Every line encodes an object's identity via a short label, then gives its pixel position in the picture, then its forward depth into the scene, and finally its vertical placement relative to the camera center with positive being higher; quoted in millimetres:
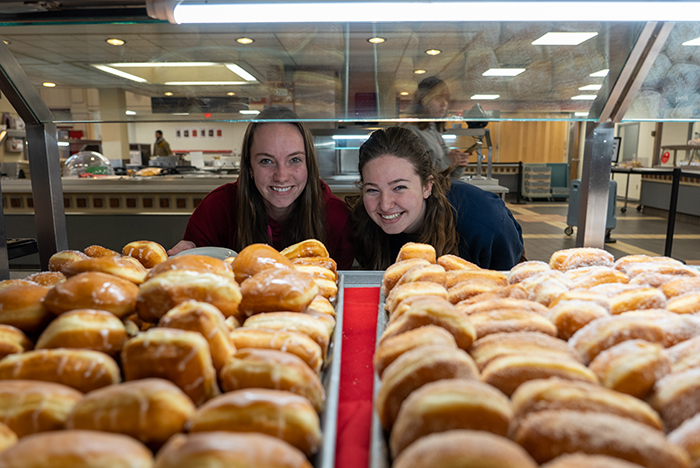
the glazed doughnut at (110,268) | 1069 -253
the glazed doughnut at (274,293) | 1024 -298
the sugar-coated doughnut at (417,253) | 1616 -317
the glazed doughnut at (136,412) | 590 -335
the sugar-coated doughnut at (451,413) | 616 -345
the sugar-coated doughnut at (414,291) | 1177 -336
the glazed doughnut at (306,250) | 1722 -332
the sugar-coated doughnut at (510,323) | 933 -334
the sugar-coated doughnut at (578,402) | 631 -341
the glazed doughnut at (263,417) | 617 -356
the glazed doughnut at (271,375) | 721 -345
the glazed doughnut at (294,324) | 952 -343
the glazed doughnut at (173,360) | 692 -307
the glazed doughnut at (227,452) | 500 -334
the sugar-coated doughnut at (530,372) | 730 -340
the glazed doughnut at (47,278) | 1217 -319
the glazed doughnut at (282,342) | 855 -343
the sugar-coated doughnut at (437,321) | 898 -323
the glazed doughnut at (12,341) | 813 -333
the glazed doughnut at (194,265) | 1000 -231
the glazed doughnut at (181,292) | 923 -271
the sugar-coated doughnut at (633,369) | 722 -335
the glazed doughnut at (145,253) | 1460 -292
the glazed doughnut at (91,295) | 906 -272
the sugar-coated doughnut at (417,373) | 727 -343
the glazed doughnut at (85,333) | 802 -310
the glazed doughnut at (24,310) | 912 -303
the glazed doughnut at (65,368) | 725 -336
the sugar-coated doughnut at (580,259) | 1531 -323
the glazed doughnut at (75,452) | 506 -335
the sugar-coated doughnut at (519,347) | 799 -336
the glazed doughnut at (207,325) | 773 -283
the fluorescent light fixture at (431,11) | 1204 +431
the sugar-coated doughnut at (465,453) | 502 -334
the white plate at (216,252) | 1824 -365
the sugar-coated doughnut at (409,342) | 833 -339
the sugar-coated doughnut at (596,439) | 545 -344
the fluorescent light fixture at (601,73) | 1723 +367
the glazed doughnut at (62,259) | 1456 -313
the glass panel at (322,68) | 1642 +394
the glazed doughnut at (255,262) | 1198 -266
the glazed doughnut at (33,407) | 629 -351
